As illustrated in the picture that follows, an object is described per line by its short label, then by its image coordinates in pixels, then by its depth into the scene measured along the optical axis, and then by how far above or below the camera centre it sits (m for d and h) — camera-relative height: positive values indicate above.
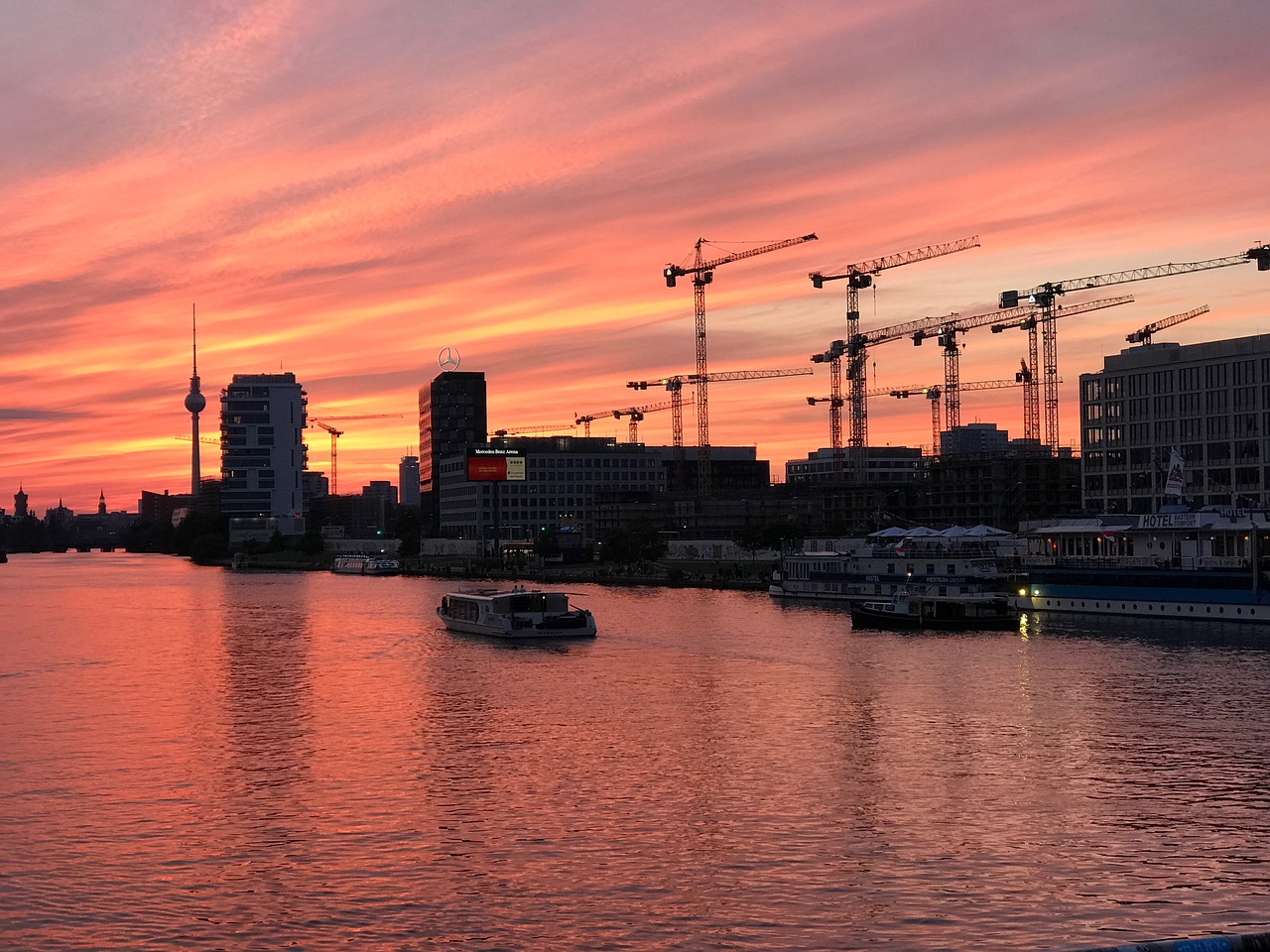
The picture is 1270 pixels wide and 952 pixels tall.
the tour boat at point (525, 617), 120.12 -7.89
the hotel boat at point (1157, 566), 121.49 -4.48
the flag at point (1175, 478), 136.00 +4.08
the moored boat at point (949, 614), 123.75 -8.36
